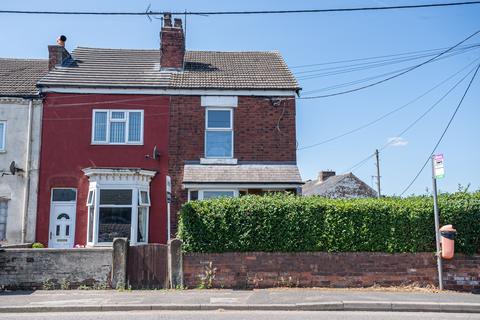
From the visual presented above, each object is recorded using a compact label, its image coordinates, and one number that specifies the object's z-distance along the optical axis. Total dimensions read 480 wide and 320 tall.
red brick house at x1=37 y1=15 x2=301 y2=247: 16.80
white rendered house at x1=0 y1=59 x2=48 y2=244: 17.03
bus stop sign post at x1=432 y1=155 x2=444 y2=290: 11.66
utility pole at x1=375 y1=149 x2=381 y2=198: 42.92
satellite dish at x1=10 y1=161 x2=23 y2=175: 17.01
